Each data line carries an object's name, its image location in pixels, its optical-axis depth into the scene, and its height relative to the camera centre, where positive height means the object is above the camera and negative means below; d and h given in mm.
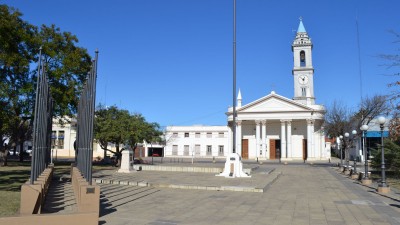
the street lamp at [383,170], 15508 -1160
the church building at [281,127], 68312 +2812
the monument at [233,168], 21675 -1517
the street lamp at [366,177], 19594 -1805
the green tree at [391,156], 23703 -882
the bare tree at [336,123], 43281 +2201
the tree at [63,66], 28516 +5776
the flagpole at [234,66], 22109 +4471
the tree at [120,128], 33844 +1123
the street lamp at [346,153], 36047 -1129
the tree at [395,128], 20031 +809
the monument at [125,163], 26631 -1564
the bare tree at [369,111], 41031 +3470
